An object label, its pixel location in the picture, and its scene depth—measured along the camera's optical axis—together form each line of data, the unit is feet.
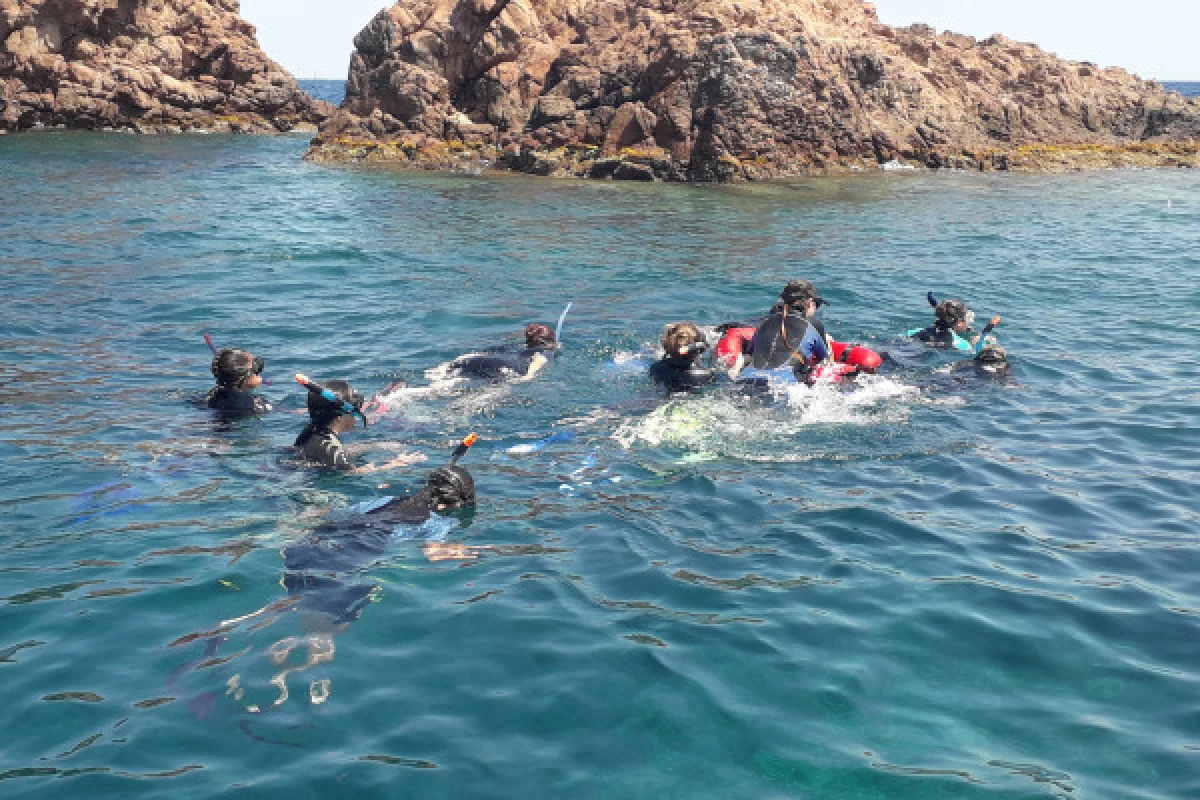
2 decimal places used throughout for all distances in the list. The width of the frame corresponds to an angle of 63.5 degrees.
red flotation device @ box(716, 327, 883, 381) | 35.65
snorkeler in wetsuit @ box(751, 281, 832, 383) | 34.63
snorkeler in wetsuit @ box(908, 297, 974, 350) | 41.22
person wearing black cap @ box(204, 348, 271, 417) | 30.55
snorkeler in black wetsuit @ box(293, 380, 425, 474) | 26.71
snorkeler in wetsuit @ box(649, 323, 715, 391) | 33.71
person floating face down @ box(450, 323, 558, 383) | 36.22
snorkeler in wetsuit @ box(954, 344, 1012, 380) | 37.35
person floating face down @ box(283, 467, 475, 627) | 19.93
